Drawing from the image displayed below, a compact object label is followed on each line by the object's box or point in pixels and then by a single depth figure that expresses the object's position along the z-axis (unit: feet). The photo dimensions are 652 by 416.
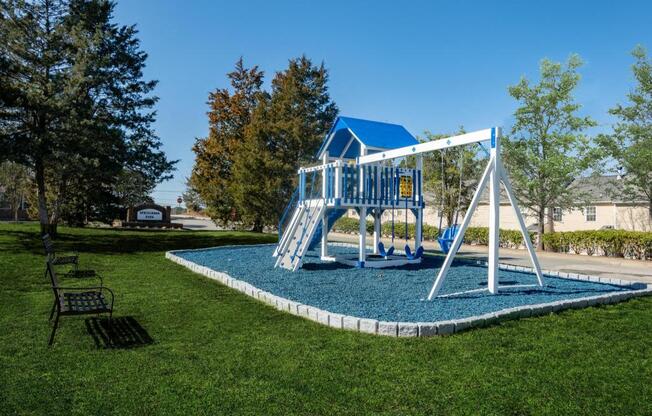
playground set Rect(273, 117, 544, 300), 41.22
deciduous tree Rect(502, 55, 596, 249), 70.18
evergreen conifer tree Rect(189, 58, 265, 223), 111.65
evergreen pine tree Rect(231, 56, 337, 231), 94.02
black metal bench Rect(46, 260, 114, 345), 17.80
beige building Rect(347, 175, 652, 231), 88.48
